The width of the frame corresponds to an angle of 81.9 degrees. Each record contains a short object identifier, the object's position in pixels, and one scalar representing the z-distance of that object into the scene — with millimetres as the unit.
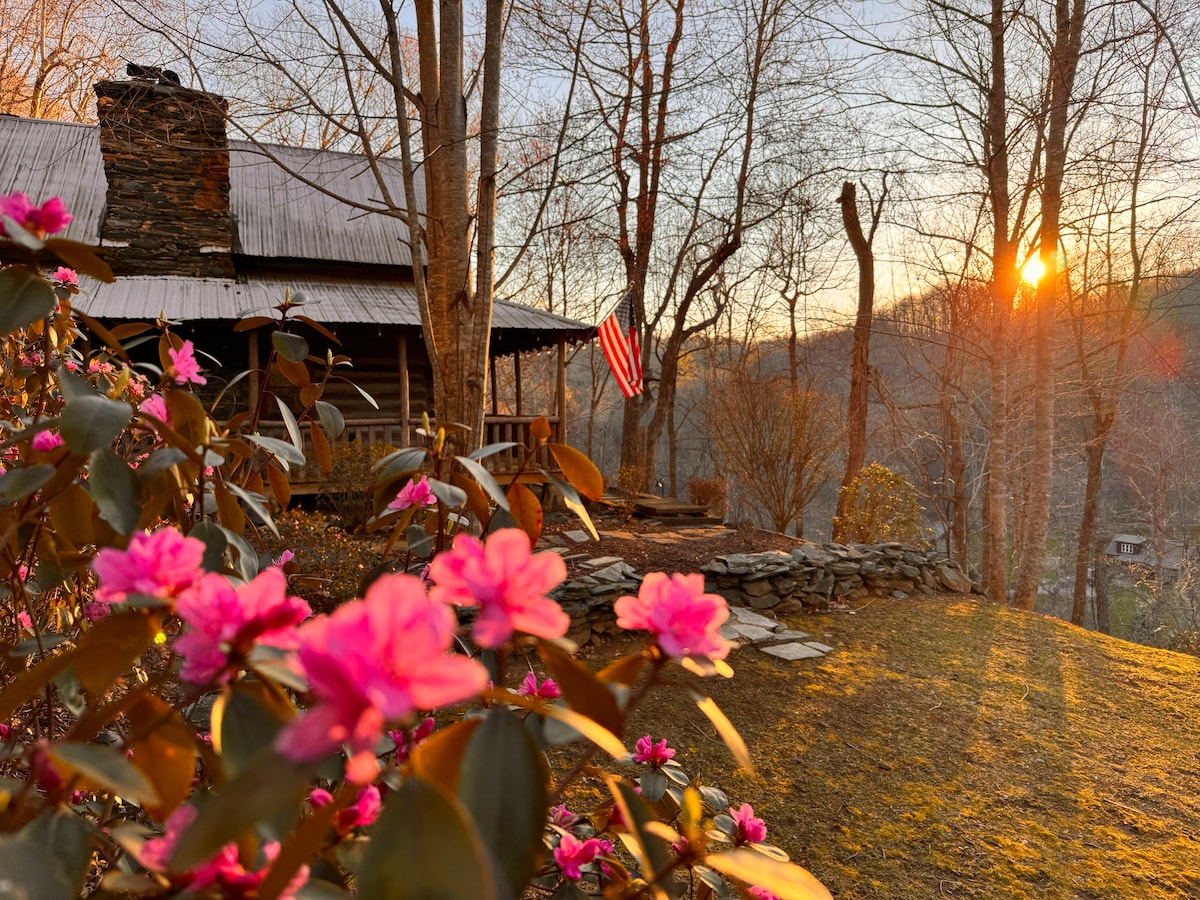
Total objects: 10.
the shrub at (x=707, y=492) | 11078
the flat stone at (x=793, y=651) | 4774
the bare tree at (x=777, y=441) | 9617
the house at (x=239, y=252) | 9086
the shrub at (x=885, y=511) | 8188
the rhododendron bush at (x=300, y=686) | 331
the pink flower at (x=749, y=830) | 1153
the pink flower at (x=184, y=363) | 1143
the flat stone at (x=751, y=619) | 5328
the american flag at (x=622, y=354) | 8570
